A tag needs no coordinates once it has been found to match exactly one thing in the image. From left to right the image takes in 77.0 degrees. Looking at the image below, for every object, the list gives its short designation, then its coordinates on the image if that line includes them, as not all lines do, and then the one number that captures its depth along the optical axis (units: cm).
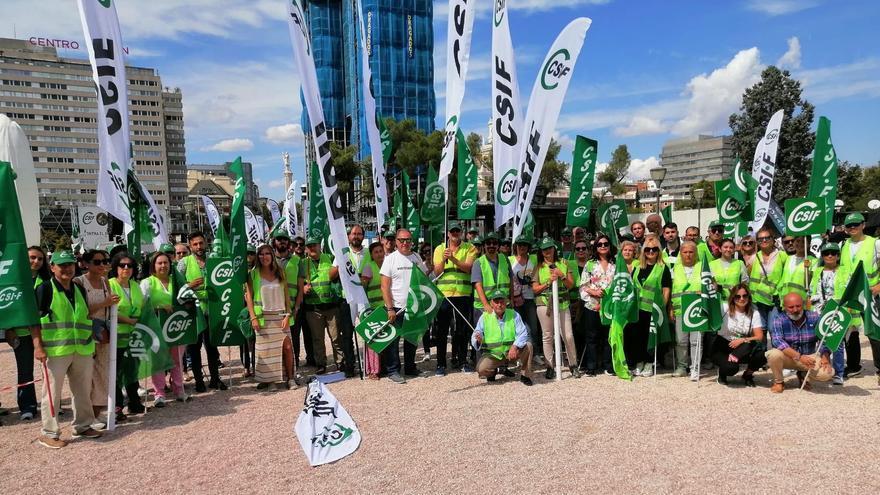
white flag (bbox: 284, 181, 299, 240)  1642
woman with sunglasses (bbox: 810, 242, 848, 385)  663
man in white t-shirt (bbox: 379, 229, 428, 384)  723
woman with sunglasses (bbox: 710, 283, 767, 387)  657
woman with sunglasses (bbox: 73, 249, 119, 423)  564
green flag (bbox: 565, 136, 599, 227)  790
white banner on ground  461
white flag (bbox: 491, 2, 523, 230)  755
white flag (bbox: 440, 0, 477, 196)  812
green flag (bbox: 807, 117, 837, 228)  784
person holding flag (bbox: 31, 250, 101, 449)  525
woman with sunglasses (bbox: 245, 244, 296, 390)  704
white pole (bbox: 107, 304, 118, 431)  565
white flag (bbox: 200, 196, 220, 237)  1478
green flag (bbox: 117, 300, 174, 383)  608
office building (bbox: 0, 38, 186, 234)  10988
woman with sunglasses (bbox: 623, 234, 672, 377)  711
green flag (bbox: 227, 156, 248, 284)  669
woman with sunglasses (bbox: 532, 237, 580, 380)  741
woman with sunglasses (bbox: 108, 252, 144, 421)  602
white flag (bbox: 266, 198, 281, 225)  1898
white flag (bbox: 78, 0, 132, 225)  573
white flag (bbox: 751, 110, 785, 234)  1004
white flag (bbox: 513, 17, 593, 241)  719
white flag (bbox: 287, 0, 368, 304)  686
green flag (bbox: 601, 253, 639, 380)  702
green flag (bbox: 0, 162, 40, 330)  481
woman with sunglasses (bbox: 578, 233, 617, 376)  728
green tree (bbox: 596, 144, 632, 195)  3566
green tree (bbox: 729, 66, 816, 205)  3061
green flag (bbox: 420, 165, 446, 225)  1239
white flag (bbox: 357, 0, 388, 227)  803
